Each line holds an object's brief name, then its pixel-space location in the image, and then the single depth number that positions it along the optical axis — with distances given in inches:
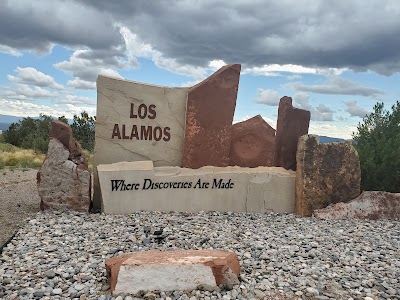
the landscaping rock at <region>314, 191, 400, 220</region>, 340.5
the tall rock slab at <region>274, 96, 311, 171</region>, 373.1
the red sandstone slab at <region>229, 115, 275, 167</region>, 386.0
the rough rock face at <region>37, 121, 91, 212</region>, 332.8
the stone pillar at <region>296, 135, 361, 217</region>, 350.3
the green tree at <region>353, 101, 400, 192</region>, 447.8
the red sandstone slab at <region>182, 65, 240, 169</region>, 362.6
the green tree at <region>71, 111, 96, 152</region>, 1017.5
